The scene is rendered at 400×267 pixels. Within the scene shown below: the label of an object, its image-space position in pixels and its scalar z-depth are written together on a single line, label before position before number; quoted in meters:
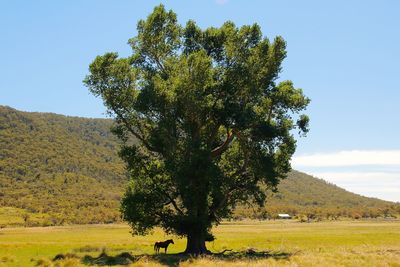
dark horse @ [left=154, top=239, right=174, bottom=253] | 48.50
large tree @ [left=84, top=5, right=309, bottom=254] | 43.19
